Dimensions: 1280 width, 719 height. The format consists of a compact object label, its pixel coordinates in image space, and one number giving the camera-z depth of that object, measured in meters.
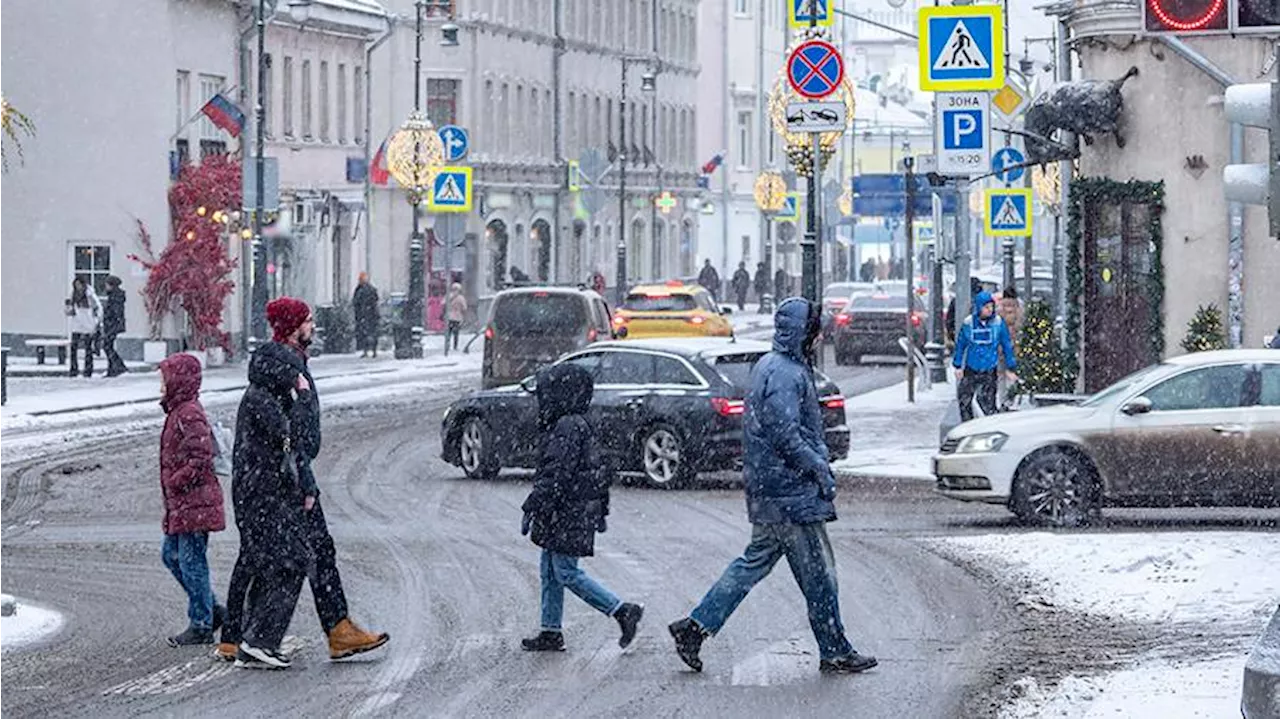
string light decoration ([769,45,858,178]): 40.56
